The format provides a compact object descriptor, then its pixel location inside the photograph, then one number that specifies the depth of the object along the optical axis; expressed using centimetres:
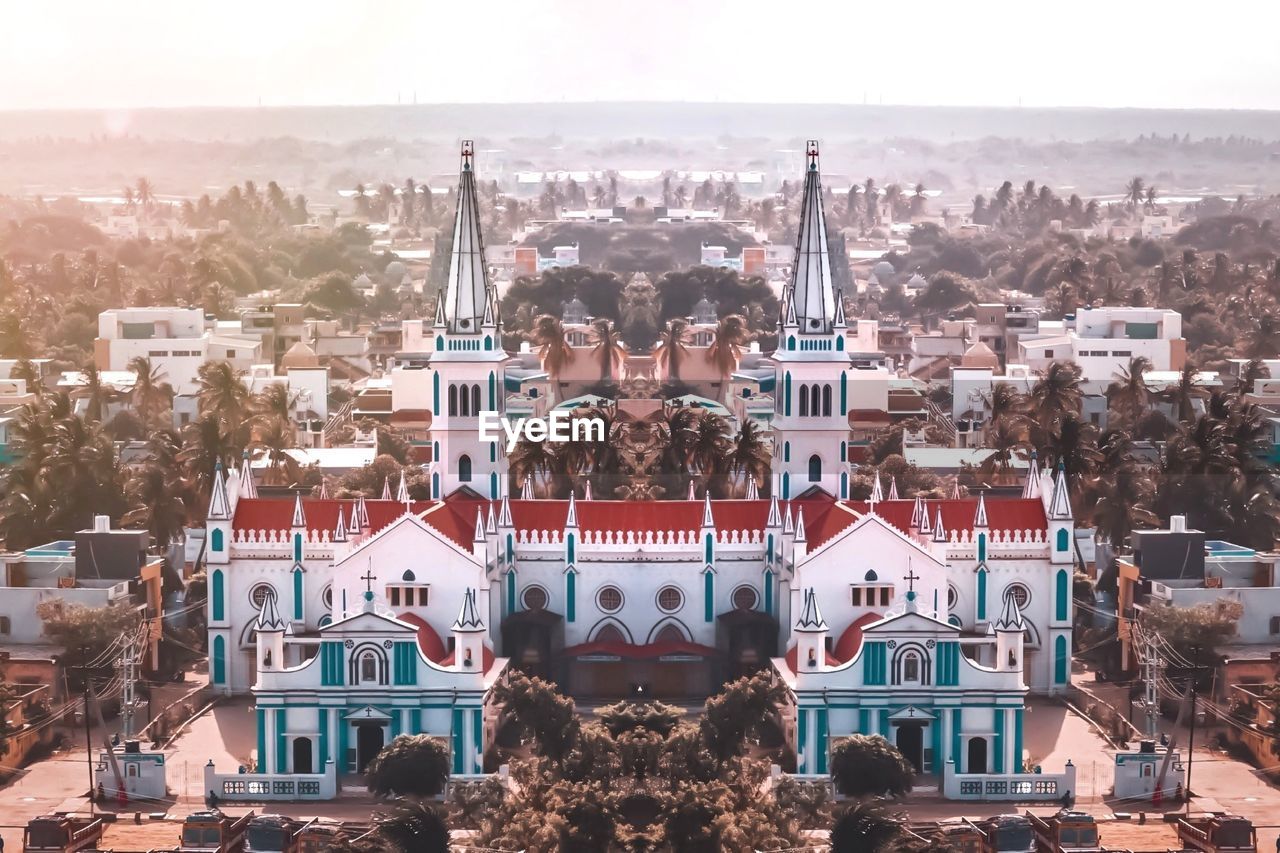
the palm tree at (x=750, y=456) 8631
